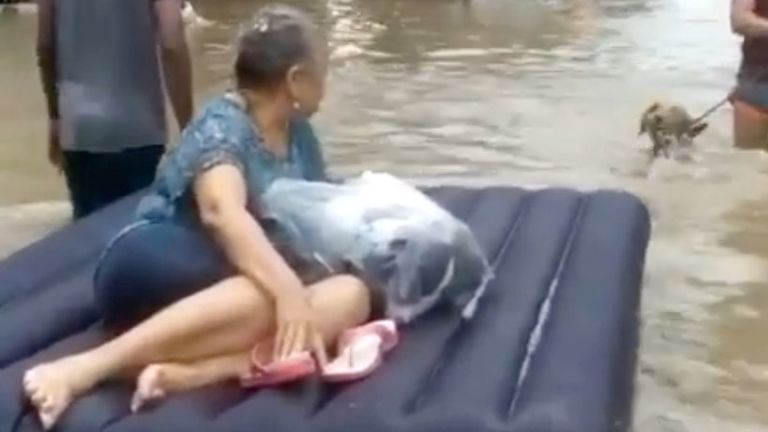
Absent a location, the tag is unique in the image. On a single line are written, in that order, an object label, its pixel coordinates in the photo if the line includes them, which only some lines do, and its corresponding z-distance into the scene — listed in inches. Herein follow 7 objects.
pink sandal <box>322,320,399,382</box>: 103.0
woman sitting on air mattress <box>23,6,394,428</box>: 103.3
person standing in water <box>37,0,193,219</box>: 147.6
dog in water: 243.9
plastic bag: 112.3
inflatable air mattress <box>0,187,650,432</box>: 97.7
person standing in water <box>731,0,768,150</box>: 208.2
